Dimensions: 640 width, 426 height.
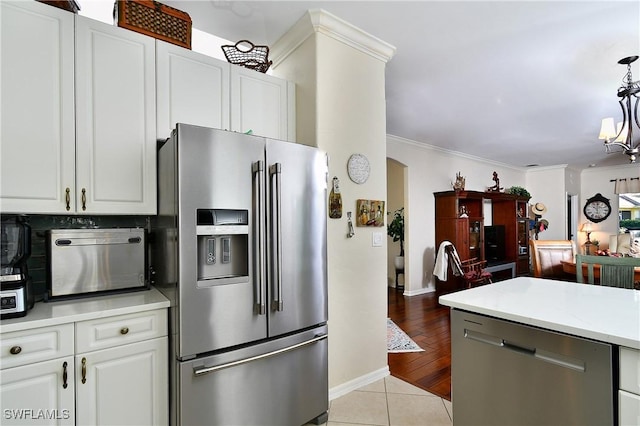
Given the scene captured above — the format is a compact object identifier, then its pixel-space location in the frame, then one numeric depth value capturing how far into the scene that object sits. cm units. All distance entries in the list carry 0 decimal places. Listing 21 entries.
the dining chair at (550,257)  418
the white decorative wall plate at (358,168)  238
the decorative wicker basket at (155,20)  182
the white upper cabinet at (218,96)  189
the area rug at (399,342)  316
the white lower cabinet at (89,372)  129
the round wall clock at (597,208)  805
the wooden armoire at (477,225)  534
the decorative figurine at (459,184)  554
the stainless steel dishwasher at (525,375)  113
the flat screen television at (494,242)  662
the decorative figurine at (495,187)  650
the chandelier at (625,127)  250
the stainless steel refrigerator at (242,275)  153
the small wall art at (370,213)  242
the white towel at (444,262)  449
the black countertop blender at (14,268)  137
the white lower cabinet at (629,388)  105
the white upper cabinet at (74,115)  150
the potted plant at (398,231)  557
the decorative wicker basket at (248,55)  221
